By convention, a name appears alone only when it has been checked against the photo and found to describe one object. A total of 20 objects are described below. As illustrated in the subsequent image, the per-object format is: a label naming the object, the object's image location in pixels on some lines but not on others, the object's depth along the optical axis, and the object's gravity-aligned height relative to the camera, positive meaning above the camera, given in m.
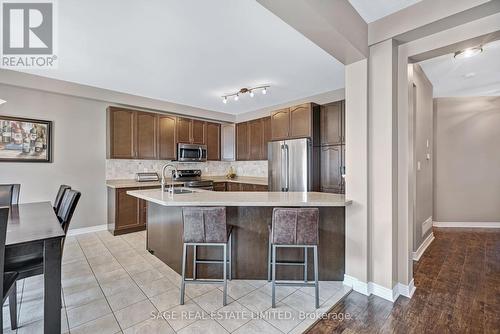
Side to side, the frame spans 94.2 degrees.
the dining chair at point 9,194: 2.56 -0.29
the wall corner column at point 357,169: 2.25 -0.02
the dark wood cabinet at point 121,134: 4.14 +0.63
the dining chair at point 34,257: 1.52 -0.59
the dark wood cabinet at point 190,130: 5.10 +0.86
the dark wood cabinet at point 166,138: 4.78 +0.64
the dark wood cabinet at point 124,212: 3.95 -0.78
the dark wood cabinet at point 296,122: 4.09 +0.84
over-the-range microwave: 5.04 +0.35
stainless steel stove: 4.83 -0.26
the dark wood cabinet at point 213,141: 5.67 +0.67
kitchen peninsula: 2.42 -0.78
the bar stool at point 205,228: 2.05 -0.54
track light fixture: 3.93 +1.36
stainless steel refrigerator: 4.01 +0.02
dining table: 1.49 -0.58
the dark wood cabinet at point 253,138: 5.20 +0.68
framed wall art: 3.34 +0.44
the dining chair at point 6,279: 1.30 -0.71
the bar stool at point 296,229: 2.00 -0.54
